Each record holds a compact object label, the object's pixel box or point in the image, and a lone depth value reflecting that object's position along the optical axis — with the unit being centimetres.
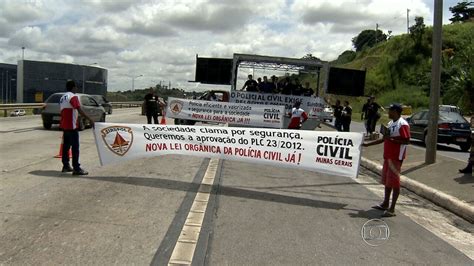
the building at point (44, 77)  6156
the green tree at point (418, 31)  8112
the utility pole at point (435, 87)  1198
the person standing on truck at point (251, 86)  1936
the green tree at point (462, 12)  10081
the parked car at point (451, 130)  1939
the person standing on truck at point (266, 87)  1923
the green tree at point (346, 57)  12186
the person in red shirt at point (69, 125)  964
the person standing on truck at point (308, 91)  1881
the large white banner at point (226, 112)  1983
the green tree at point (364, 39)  14371
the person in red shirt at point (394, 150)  762
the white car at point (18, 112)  3561
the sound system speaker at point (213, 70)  1822
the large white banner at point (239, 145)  890
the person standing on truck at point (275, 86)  1916
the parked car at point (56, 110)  2092
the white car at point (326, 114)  1905
